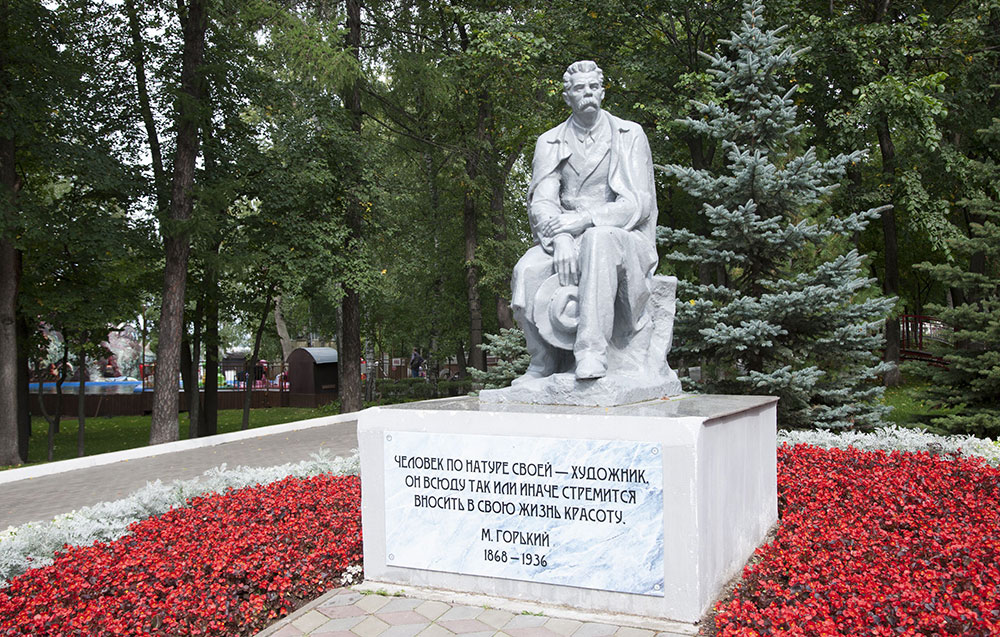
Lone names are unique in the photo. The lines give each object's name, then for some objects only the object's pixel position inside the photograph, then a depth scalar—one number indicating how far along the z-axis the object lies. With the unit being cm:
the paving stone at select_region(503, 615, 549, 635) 372
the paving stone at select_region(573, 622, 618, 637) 359
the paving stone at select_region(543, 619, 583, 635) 363
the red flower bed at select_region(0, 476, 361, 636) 378
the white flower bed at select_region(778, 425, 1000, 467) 675
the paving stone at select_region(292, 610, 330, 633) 378
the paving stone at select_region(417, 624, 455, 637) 364
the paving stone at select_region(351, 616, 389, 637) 369
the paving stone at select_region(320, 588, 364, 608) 415
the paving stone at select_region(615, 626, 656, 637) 357
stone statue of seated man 477
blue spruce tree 852
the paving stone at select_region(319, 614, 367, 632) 377
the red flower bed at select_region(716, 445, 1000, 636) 316
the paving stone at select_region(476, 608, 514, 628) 376
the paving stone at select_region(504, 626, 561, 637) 360
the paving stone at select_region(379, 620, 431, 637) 365
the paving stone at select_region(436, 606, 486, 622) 387
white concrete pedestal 375
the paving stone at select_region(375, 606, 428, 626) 383
